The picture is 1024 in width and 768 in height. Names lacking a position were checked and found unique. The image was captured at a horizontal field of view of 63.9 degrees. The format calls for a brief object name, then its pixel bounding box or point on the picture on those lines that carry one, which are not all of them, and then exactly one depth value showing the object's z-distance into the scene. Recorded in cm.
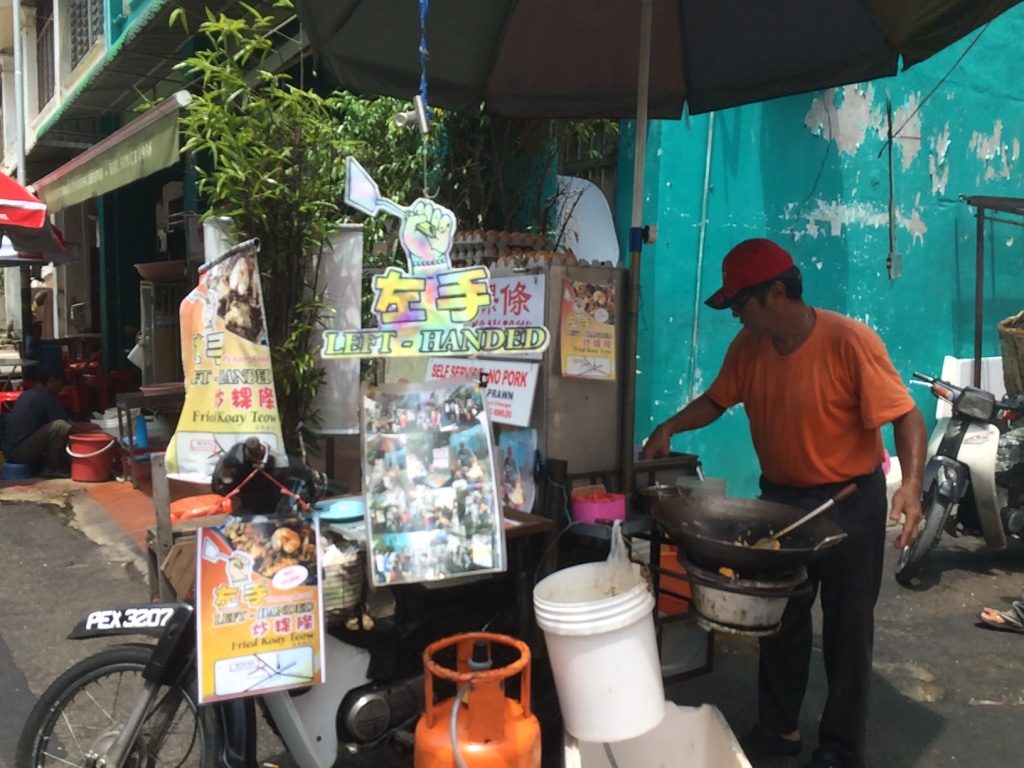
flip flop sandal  454
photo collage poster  237
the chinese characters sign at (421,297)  231
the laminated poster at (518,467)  315
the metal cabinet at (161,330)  770
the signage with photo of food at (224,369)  282
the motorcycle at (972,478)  516
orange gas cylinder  245
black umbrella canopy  347
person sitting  780
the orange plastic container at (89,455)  775
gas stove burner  252
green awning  485
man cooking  294
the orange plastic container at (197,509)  317
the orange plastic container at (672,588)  333
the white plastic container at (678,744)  280
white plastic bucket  243
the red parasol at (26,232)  697
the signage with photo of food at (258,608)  234
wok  249
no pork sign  313
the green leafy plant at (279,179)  354
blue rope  248
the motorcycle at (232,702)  244
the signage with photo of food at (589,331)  310
